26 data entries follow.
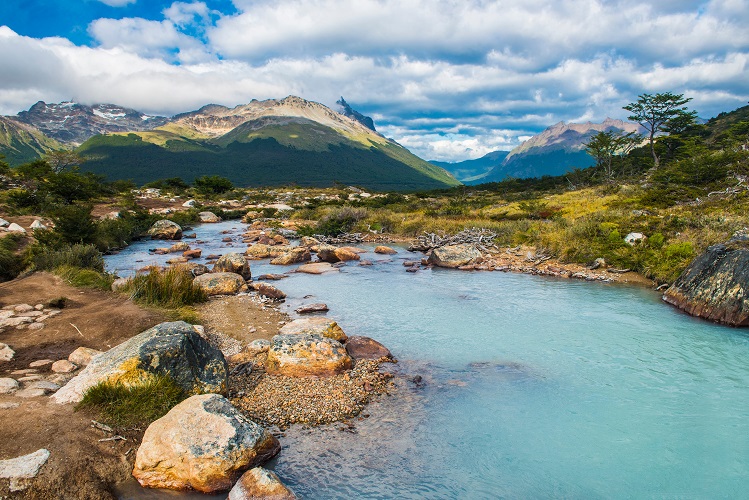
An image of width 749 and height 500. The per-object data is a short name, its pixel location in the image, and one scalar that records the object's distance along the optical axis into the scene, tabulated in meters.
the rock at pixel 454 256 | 20.72
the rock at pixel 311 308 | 13.31
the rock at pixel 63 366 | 7.56
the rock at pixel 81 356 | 7.91
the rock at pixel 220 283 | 15.21
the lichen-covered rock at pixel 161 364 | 6.57
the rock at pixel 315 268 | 19.59
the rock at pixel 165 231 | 31.70
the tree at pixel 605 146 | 50.66
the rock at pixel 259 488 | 5.08
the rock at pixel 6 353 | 7.77
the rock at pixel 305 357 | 8.62
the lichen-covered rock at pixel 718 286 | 11.45
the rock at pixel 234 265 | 17.73
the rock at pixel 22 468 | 4.66
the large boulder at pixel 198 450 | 5.40
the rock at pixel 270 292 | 14.91
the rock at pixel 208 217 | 45.19
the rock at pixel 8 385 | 6.50
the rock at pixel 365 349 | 9.61
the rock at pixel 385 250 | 25.34
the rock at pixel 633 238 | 18.53
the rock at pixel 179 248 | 25.23
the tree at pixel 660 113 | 50.88
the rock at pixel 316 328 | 10.13
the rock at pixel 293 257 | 21.92
